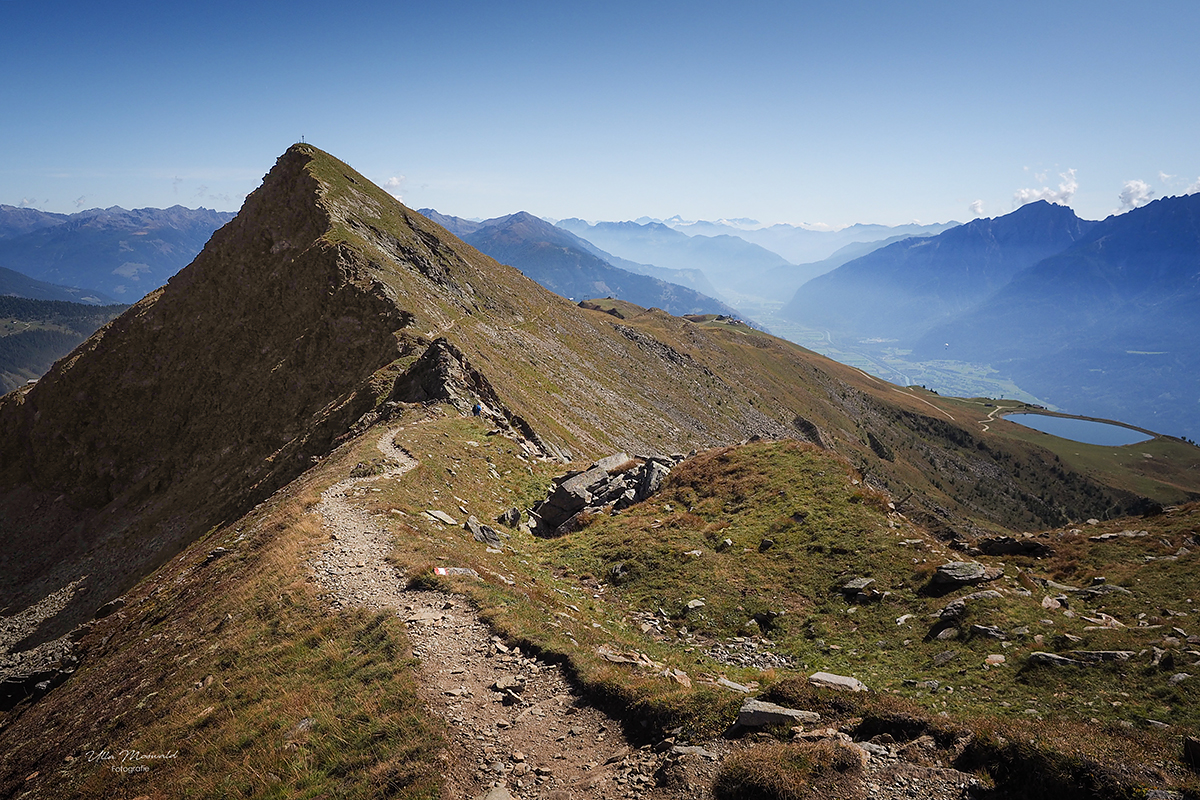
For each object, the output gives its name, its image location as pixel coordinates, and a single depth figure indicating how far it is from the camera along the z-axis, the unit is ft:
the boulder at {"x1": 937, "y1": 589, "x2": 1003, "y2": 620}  51.67
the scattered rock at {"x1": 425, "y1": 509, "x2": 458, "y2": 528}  81.71
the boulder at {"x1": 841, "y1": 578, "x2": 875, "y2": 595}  61.21
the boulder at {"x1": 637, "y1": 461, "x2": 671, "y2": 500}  102.83
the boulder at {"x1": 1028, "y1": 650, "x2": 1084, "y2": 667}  40.93
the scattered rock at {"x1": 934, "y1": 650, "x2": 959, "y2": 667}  46.50
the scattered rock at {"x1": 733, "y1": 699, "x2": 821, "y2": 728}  34.96
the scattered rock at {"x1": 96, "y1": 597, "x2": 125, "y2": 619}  85.16
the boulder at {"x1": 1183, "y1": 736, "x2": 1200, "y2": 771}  27.07
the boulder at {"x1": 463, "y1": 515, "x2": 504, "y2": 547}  81.25
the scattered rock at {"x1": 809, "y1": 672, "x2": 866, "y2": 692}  38.60
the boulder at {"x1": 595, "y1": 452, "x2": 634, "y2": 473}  114.73
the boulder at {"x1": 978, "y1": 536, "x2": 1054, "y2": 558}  66.61
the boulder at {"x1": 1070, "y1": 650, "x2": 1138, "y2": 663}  40.37
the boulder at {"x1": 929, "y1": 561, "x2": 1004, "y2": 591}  56.44
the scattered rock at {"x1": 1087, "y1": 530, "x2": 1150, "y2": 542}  65.11
